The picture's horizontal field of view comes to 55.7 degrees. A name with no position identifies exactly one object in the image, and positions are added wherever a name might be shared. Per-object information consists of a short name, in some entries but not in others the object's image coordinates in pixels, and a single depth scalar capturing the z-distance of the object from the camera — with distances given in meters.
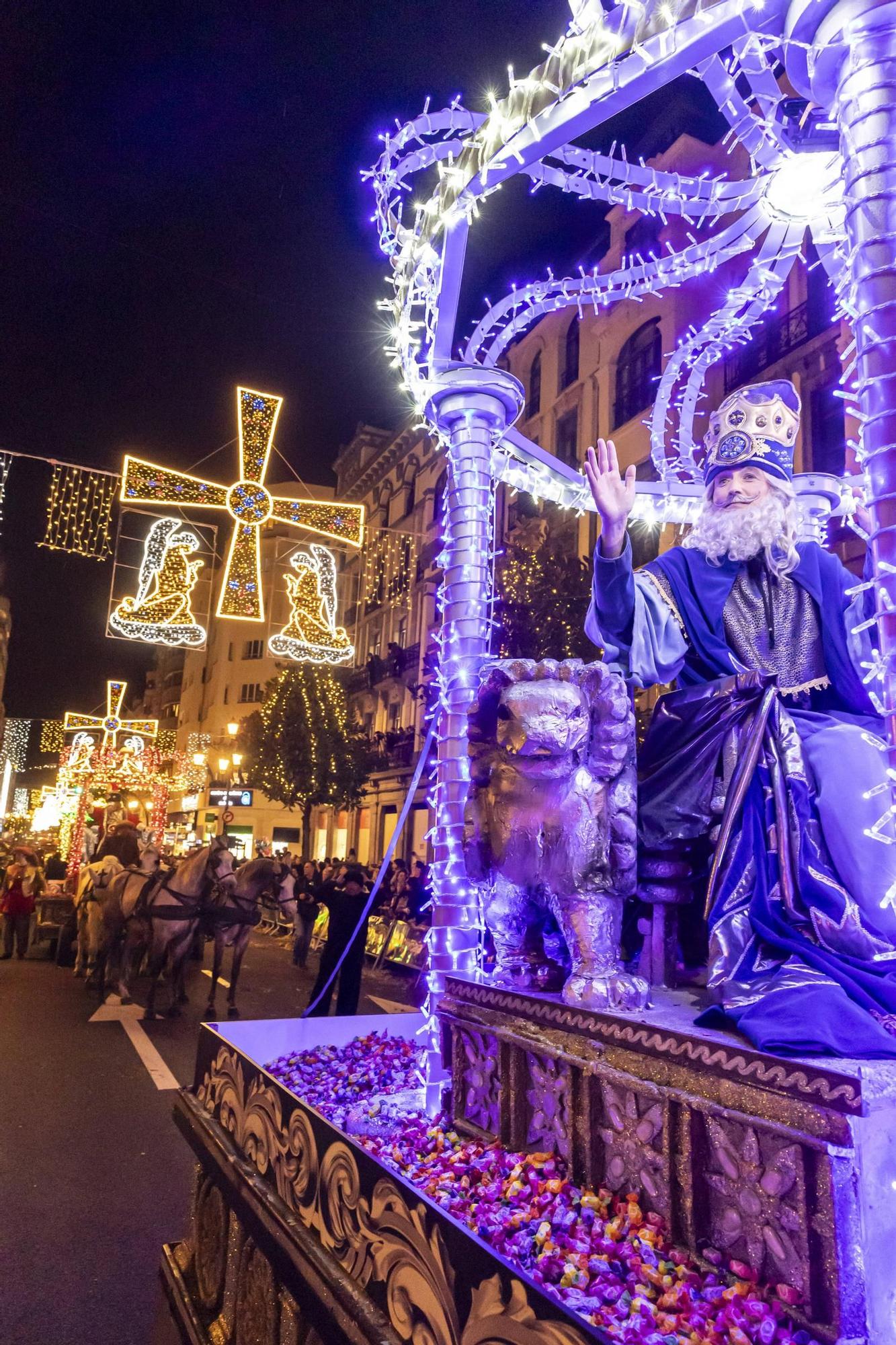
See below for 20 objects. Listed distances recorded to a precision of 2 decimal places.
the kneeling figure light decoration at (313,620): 10.85
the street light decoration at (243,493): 9.07
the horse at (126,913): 11.12
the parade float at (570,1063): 1.51
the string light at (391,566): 28.09
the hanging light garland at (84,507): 10.52
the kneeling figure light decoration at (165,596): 9.76
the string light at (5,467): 9.86
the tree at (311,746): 26.41
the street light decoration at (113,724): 26.22
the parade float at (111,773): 25.89
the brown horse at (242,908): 10.70
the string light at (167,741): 46.34
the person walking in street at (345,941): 8.56
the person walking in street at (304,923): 14.00
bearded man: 2.04
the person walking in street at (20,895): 14.79
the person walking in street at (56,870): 20.27
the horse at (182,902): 10.40
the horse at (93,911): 11.93
